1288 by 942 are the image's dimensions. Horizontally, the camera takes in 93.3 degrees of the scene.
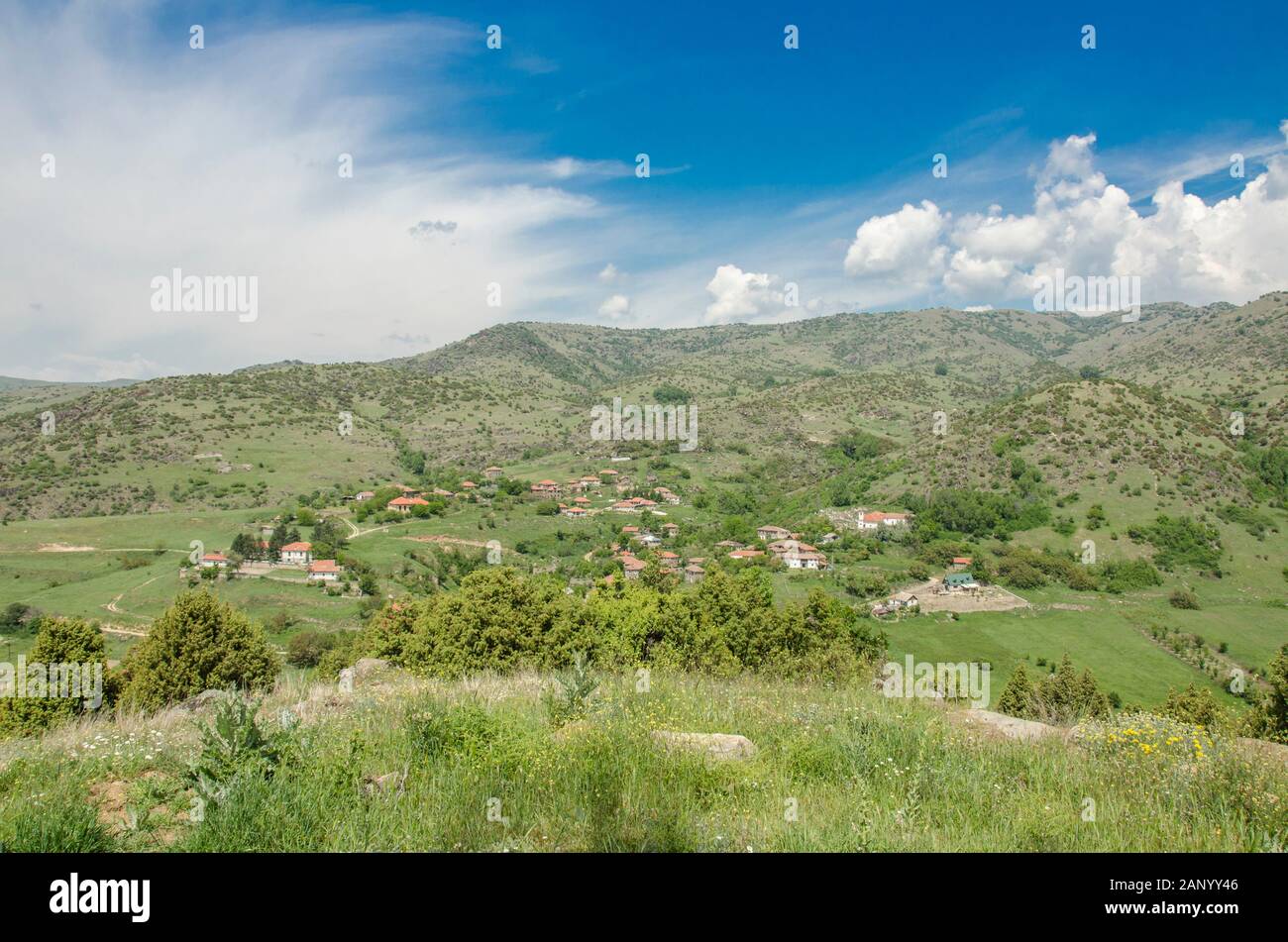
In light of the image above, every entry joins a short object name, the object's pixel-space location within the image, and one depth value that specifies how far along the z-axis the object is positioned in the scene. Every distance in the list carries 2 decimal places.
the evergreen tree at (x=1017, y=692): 23.89
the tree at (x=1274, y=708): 18.12
